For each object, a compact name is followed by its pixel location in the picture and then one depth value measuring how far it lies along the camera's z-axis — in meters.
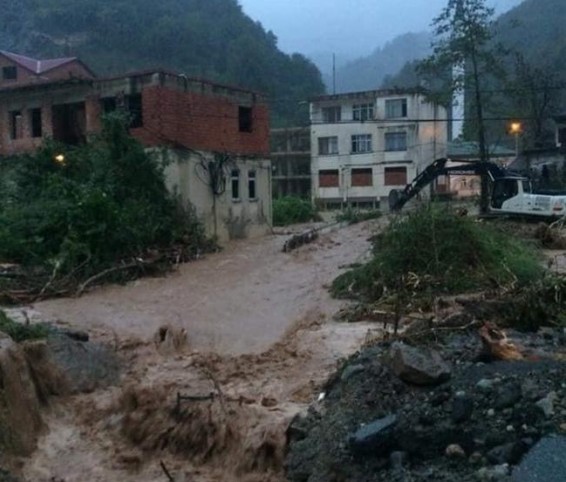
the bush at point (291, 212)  40.31
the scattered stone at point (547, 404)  7.12
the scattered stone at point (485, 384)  7.75
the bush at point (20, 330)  11.98
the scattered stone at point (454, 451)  7.13
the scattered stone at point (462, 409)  7.41
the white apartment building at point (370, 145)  50.69
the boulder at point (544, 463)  6.29
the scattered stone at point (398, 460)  7.33
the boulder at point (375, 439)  7.59
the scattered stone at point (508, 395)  7.41
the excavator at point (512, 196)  27.41
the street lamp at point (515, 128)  39.16
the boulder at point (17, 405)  9.67
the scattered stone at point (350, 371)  9.42
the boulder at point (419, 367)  8.26
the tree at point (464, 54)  35.25
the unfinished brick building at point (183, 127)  26.16
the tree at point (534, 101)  44.81
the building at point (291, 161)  56.44
